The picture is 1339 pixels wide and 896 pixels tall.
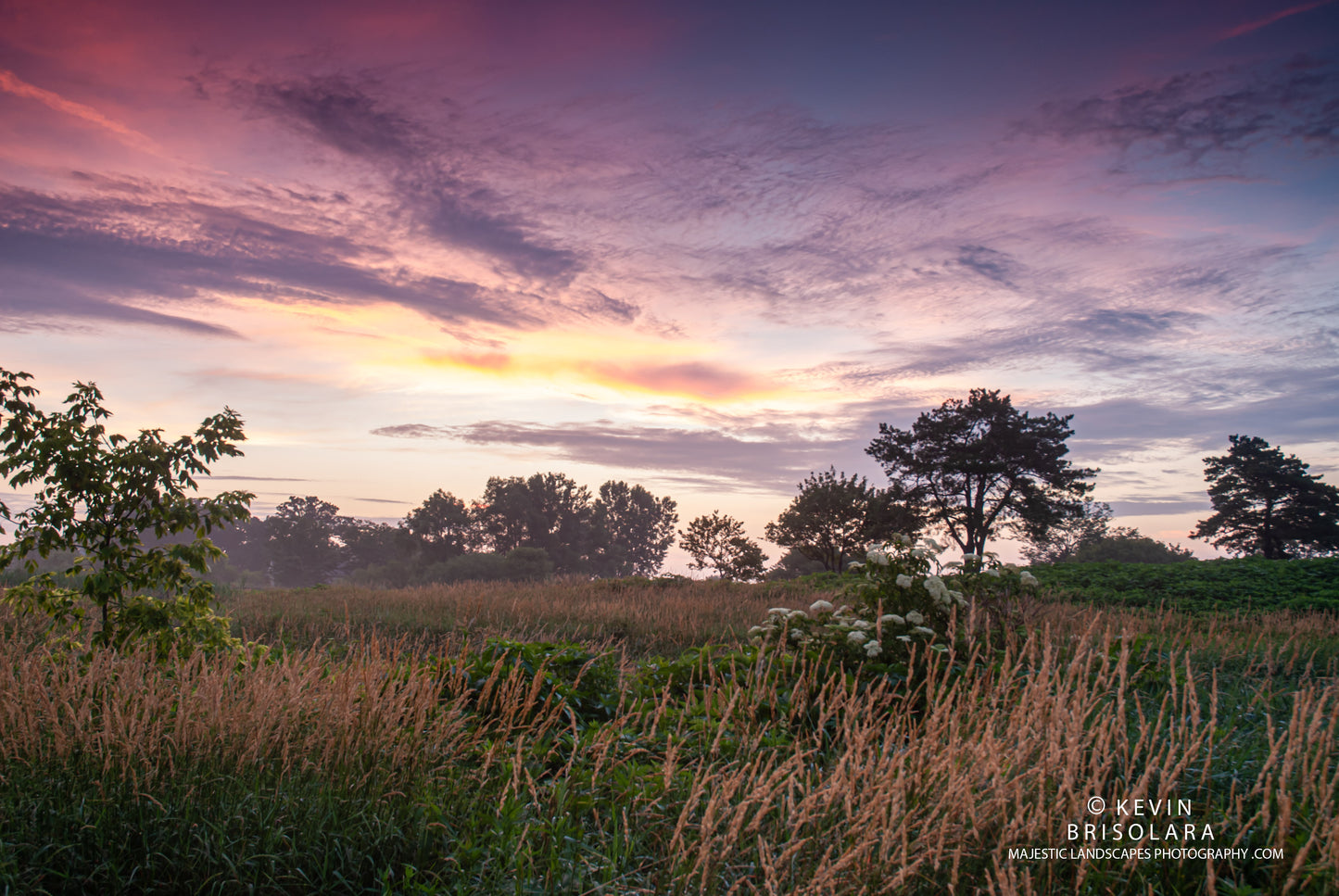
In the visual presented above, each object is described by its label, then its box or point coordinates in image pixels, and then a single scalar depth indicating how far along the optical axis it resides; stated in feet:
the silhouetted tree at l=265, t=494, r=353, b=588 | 227.61
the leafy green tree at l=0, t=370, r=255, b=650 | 19.74
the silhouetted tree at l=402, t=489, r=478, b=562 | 201.36
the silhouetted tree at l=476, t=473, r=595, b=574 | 208.95
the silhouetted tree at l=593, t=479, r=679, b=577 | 233.14
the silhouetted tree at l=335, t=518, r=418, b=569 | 230.48
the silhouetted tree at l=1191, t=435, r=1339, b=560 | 132.26
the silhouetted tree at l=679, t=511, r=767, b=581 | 148.87
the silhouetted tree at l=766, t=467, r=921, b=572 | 121.70
